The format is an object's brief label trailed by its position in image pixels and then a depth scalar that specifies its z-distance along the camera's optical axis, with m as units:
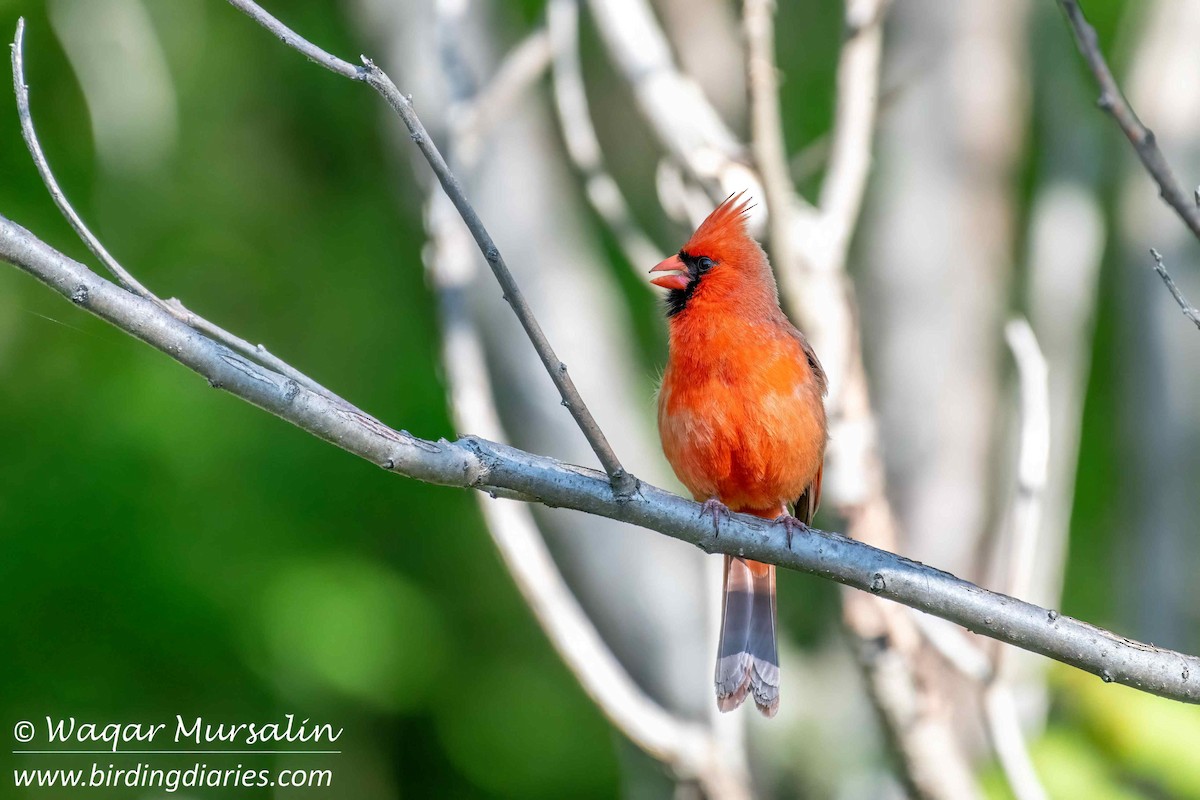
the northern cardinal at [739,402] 7.23
